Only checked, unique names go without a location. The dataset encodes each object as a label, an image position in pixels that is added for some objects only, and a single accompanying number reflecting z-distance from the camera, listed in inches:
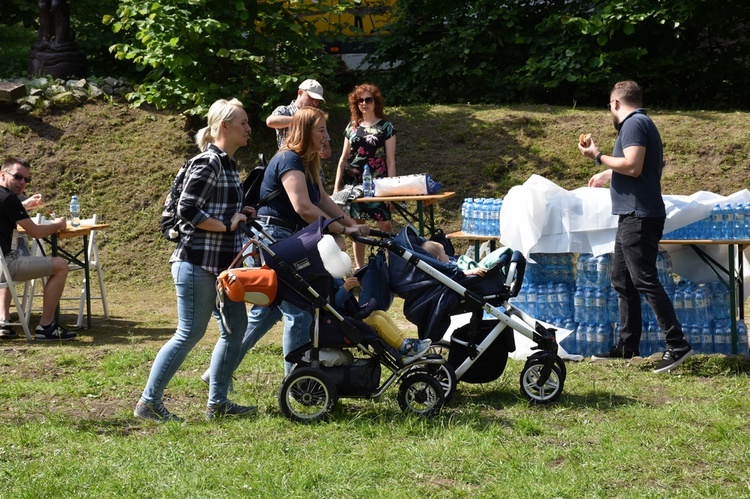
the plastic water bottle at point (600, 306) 513.2
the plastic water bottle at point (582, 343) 517.3
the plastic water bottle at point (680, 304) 506.0
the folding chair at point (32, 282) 640.8
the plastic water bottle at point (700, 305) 503.0
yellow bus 1092.8
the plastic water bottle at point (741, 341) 508.2
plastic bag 666.1
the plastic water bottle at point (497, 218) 551.8
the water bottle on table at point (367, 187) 672.7
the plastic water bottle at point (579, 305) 516.7
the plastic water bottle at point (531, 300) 529.7
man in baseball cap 561.6
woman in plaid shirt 371.8
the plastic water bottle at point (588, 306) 514.3
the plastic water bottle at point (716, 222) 498.3
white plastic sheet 507.4
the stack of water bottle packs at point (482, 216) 554.1
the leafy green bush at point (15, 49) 1117.6
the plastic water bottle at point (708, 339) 504.5
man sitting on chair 581.4
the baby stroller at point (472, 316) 402.3
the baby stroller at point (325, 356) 375.1
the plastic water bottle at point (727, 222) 496.1
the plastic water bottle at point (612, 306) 513.7
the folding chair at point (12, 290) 585.8
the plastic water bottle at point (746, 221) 496.4
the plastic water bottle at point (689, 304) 504.1
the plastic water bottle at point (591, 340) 513.7
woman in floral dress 673.2
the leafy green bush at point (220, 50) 891.6
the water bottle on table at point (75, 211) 655.6
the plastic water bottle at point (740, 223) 496.1
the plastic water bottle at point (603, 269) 512.1
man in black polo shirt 461.7
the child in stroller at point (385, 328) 388.9
